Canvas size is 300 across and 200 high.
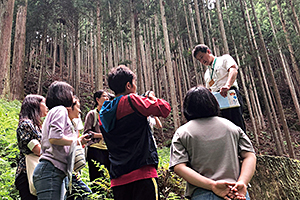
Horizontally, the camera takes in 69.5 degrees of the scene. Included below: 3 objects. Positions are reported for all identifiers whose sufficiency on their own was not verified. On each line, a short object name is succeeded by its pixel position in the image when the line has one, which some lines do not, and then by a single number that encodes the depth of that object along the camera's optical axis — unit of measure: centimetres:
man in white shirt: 266
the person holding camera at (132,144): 166
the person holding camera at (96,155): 306
